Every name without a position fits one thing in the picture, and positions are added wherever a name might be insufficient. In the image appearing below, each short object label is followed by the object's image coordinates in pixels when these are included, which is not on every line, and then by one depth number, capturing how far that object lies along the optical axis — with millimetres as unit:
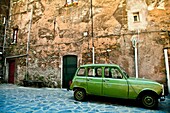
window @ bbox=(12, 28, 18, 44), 11756
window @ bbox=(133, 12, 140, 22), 8063
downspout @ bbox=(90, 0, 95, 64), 8565
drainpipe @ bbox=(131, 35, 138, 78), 7417
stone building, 7539
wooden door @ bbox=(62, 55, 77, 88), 9117
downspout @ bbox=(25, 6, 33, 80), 10457
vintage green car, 4848
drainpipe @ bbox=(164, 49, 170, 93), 6897
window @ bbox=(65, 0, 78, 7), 9766
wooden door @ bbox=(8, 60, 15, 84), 11594
